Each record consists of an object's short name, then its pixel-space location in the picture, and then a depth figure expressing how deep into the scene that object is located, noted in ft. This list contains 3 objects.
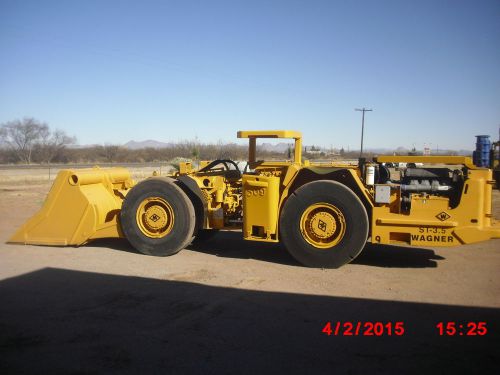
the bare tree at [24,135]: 225.48
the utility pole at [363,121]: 177.00
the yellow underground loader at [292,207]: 20.35
